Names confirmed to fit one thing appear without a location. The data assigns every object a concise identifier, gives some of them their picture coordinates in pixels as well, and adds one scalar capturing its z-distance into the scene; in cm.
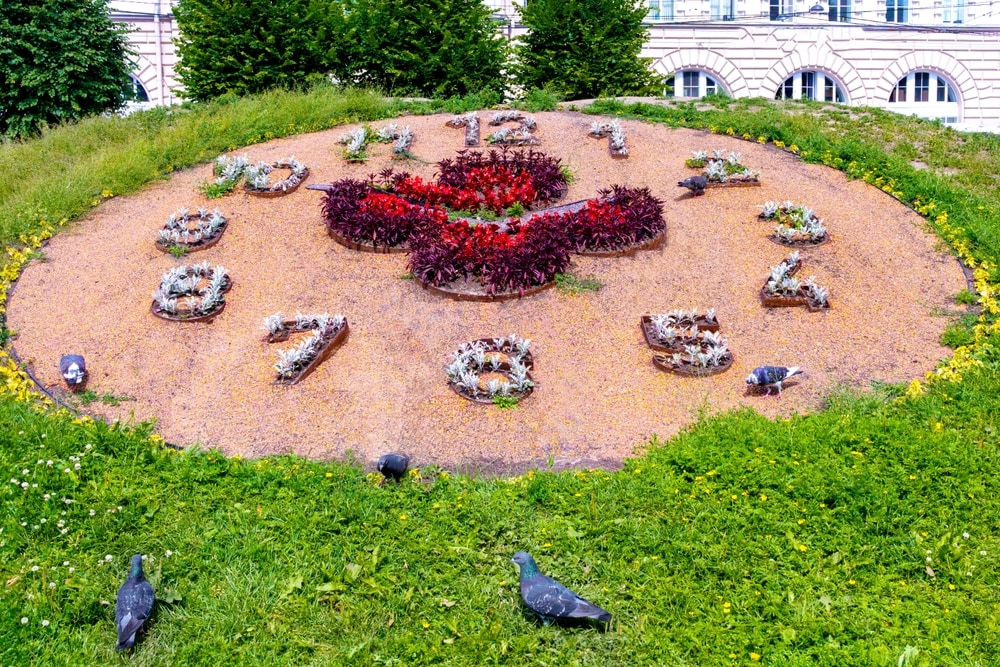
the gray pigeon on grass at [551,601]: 495
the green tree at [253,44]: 1584
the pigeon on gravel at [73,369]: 750
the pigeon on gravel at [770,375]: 733
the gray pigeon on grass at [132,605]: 492
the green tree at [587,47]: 1656
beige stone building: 3197
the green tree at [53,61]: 1454
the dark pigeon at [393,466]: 624
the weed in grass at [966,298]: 869
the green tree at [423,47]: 1619
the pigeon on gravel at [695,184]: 1062
